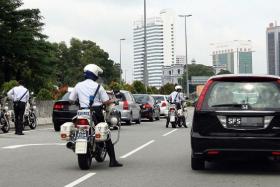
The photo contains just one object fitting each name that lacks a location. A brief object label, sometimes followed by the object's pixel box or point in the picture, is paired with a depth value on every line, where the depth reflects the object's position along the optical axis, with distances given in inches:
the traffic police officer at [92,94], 427.2
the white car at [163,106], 1576.0
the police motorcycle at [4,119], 846.5
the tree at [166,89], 4222.4
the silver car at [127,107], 1039.0
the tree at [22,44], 1768.0
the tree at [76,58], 3801.7
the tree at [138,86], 2790.4
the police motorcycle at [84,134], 400.6
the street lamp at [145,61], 2021.4
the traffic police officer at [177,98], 974.4
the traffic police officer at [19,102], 803.4
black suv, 380.3
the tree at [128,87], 2571.6
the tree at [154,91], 3864.4
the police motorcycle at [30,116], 944.9
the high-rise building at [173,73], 6830.7
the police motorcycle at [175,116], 972.6
